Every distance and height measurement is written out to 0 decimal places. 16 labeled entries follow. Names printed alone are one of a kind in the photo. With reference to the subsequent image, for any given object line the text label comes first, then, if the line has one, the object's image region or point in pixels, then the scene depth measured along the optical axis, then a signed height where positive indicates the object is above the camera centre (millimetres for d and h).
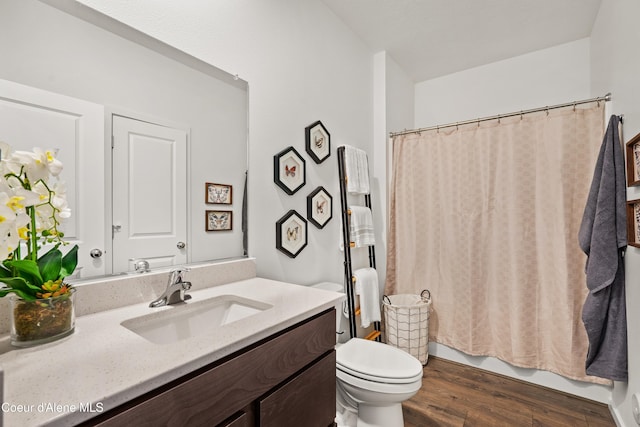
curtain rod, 1862 +697
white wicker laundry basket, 2264 -827
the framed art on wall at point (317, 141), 1891 +477
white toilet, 1390 -758
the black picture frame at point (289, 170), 1651 +259
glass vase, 703 -236
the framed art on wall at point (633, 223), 1418 -39
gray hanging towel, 1603 -297
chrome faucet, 1037 -252
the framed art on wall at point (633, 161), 1401 +253
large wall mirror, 852 +290
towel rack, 2079 -189
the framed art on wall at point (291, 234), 1674 -96
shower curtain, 1982 -118
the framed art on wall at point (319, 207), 1907 +61
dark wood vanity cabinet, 600 -414
